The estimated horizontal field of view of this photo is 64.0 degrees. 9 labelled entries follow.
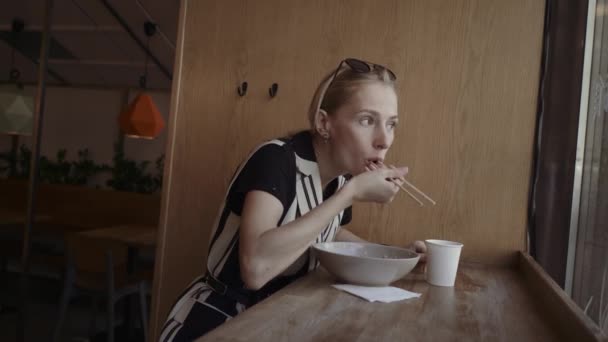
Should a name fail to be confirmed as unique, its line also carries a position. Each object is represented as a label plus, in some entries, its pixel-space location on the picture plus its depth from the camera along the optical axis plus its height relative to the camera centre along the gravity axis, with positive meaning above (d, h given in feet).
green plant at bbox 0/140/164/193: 19.70 -0.74
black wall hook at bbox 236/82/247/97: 6.44 +1.02
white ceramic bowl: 3.68 -0.69
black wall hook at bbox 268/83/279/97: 6.27 +1.03
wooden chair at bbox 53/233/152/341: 10.14 -2.68
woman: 3.61 -0.16
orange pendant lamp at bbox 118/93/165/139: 15.02 +1.22
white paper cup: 4.19 -0.67
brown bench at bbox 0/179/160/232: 17.26 -1.96
